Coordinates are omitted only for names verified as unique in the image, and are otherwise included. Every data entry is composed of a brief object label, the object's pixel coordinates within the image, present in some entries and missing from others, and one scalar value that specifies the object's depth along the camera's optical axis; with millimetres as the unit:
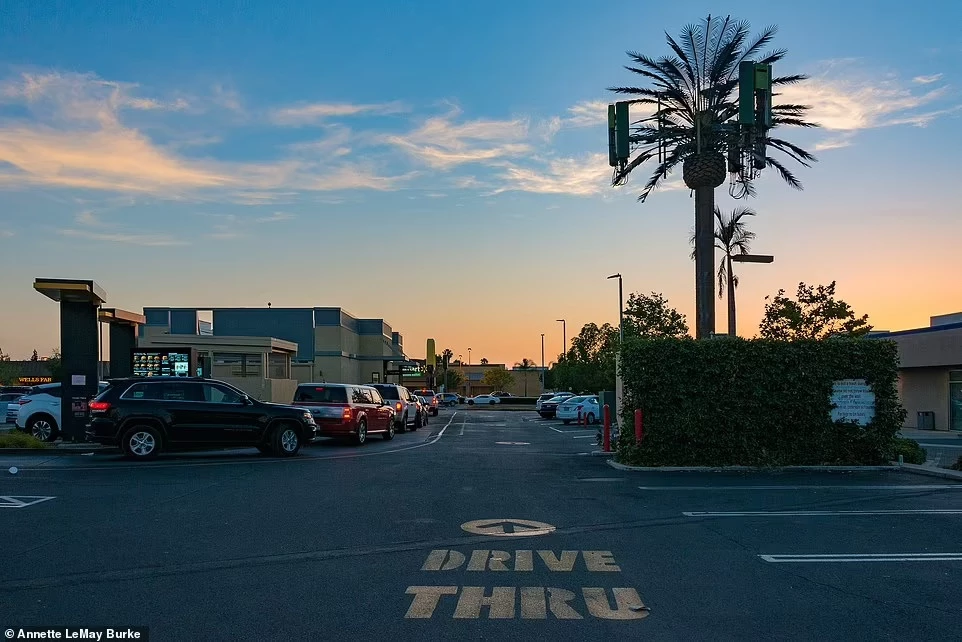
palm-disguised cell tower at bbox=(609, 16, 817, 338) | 21219
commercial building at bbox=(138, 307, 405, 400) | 68438
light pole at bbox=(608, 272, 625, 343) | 46597
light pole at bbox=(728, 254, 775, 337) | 34669
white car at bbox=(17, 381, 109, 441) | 22359
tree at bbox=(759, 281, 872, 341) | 40062
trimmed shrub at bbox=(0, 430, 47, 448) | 19778
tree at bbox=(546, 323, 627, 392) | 64069
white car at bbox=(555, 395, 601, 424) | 42438
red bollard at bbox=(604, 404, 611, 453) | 21812
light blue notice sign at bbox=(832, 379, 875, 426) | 18047
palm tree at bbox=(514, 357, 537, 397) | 153938
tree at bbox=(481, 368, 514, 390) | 125625
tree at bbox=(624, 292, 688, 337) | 50938
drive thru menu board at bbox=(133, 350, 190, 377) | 27328
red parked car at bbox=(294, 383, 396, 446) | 23516
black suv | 17672
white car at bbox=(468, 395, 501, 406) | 85000
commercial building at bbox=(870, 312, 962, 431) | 33125
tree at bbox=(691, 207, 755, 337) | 34100
